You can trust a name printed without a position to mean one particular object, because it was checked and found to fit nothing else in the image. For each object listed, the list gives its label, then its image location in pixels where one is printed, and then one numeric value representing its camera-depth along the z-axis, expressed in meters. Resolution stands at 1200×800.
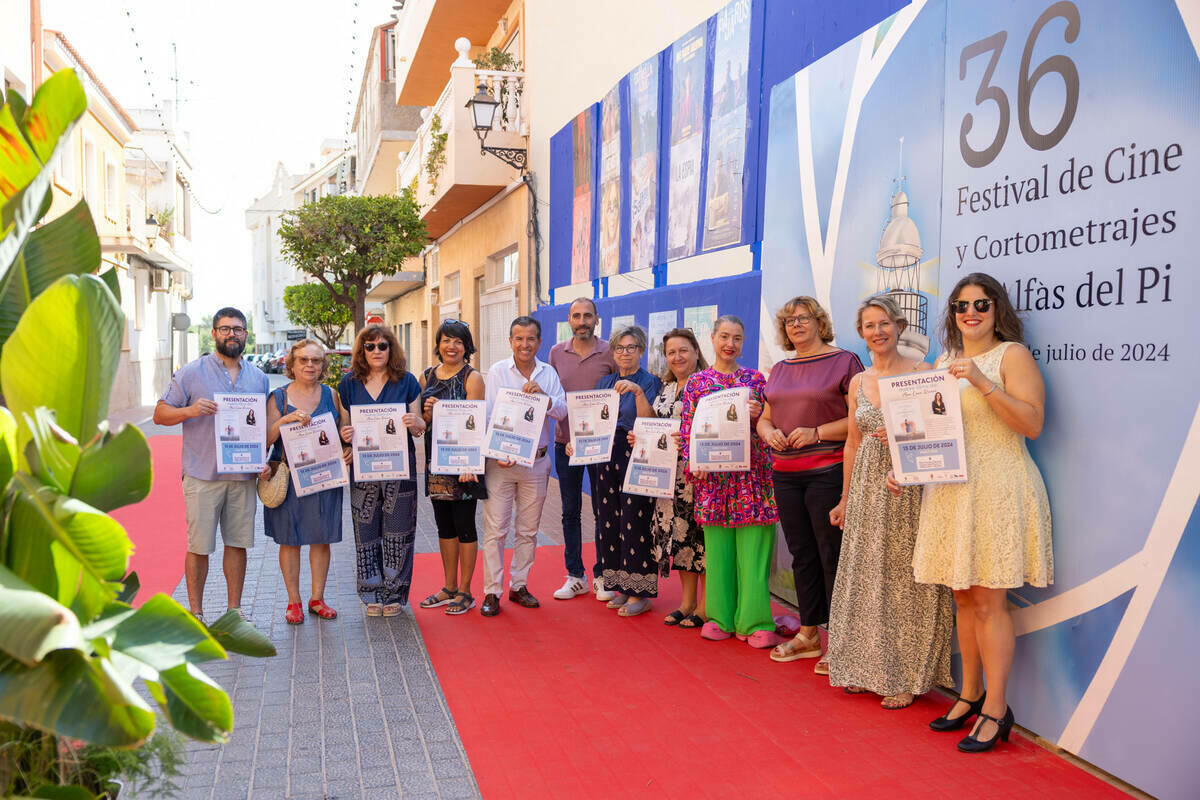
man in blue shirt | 5.77
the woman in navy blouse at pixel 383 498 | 6.29
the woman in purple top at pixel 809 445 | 5.23
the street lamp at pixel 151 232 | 32.81
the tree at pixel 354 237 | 19.12
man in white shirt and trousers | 6.53
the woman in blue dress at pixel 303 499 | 6.12
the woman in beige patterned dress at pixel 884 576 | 4.72
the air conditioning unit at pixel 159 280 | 37.75
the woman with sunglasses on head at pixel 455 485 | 6.45
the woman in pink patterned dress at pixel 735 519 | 5.73
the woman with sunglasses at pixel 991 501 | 4.04
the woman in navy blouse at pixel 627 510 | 6.45
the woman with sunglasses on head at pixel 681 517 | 6.13
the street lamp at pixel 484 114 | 14.09
